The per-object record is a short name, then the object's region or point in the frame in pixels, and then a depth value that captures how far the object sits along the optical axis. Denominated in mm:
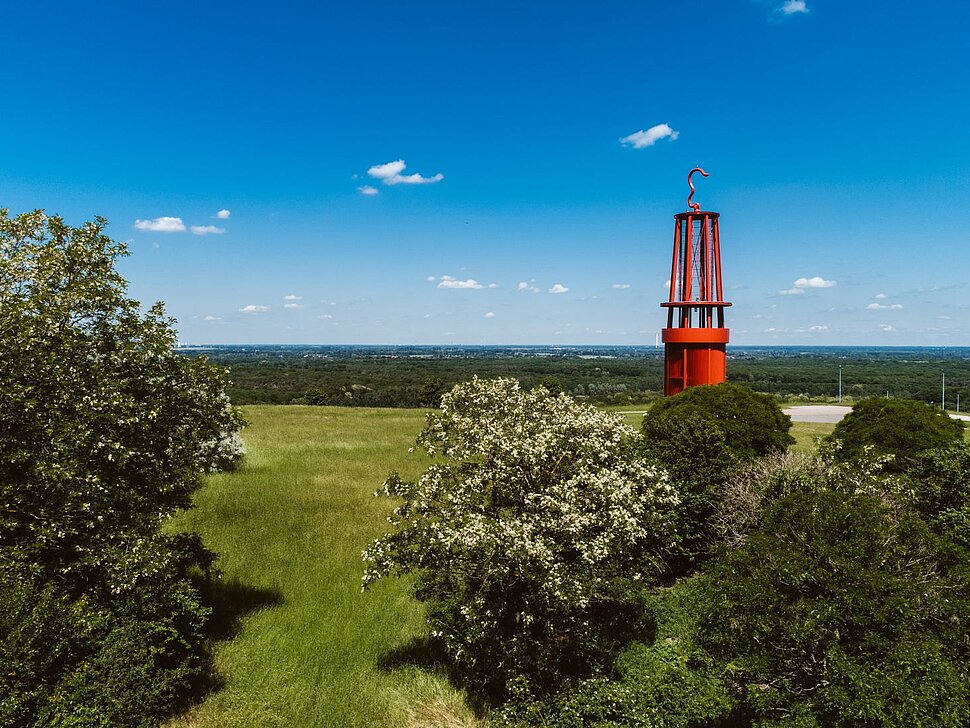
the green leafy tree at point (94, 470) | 14648
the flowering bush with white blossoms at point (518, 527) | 16188
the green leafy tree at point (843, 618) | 12438
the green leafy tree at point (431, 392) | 86250
